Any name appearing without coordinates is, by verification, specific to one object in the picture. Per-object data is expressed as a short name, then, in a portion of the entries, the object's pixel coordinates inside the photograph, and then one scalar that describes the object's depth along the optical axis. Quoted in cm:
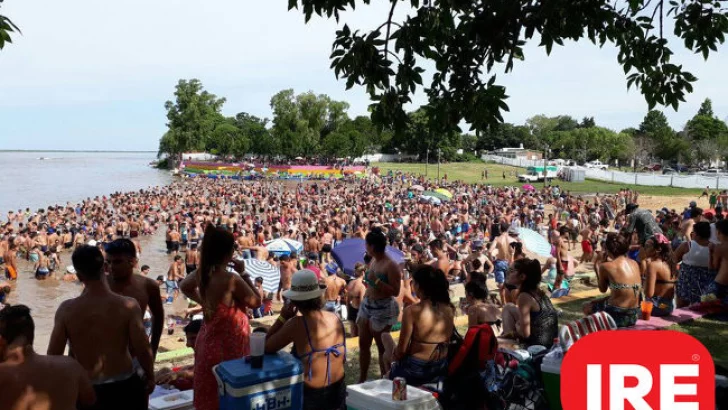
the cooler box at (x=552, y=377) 358
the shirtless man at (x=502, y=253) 1003
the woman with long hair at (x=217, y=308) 340
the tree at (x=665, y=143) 6862
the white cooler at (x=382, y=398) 300
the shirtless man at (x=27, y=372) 248
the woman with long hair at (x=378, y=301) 464
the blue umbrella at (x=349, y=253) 996
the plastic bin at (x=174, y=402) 341
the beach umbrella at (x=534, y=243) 1151
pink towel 572
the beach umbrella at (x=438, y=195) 2720
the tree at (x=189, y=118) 7888
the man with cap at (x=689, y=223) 888
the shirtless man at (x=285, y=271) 1131
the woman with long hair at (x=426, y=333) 358
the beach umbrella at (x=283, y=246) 1430
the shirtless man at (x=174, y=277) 1256
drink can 301
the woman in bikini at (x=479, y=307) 453
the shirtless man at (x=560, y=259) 1044
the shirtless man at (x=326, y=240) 1652
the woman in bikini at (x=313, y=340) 328
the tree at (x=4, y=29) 414
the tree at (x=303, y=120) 7106
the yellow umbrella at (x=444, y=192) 2772
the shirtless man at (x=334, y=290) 868
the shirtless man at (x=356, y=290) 755
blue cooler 300
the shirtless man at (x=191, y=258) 1328
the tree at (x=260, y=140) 7469
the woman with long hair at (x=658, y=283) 620
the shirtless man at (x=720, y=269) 597
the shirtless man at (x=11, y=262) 1573
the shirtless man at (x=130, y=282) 371
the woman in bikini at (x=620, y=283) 520
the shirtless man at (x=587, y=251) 1463
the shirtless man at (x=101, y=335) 306
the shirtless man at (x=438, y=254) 972
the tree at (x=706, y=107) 7901
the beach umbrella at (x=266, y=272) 1050
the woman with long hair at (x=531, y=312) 442
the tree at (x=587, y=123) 11270
